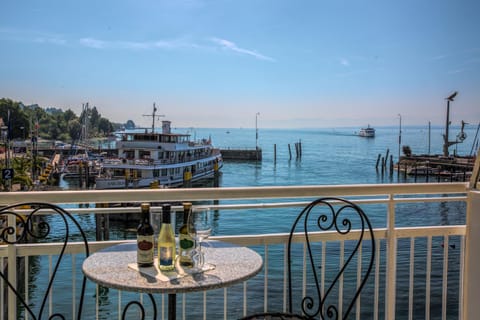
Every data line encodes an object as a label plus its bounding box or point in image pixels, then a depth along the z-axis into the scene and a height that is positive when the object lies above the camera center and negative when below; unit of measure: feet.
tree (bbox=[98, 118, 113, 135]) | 185.78 +4.58
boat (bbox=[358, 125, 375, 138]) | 289.12 +5.10
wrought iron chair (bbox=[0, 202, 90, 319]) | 5.56 -1.28
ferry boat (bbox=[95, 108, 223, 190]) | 86.28 -5.53
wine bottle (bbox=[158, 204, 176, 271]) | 4.72 -1.20
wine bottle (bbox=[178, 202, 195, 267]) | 4.86 -1.26
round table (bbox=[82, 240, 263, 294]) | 4.20 -1.48
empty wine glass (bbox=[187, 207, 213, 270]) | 4.86 -1.10
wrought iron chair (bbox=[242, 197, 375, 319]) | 5.99 -1.59
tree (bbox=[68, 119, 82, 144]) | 160.04 +3.09
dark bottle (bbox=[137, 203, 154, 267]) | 4.81 -1.19
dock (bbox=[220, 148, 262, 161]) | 160.66 -6.36
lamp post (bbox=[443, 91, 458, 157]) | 87.66 -2.34
